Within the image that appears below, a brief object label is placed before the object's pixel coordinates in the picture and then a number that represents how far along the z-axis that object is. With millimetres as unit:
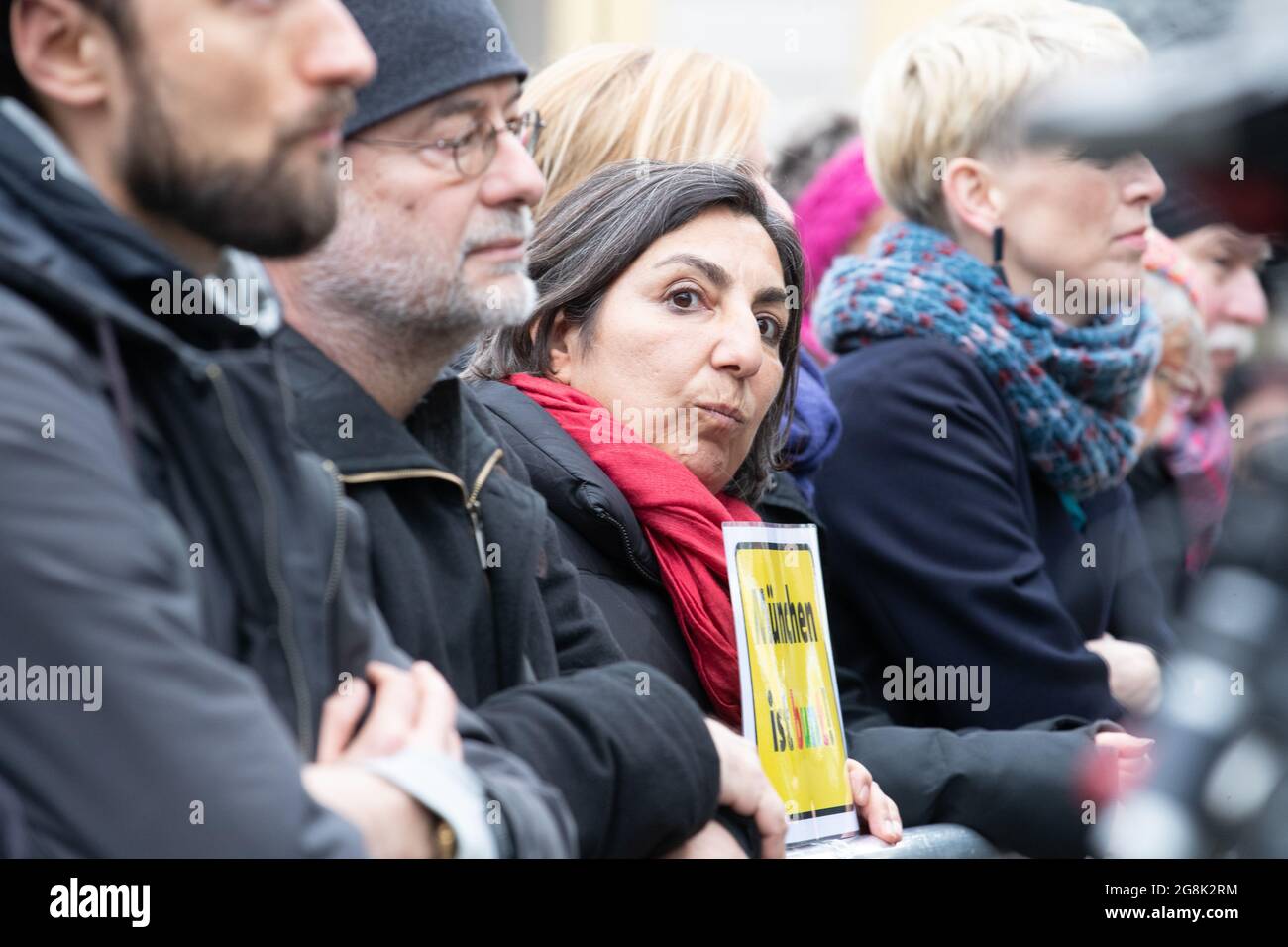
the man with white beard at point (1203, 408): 10391
